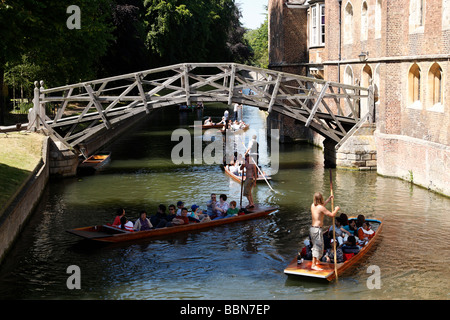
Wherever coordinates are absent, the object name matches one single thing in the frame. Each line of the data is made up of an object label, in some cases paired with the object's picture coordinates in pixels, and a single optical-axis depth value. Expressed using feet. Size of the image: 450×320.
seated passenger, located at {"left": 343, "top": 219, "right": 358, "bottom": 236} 48.11
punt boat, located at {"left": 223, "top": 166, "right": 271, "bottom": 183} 72.79
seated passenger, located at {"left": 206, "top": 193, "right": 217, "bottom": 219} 56.03
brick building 63.52
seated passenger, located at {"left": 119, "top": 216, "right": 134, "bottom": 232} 50.39
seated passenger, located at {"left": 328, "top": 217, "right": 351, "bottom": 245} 44.65
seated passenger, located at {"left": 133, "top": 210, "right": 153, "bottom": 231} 50.65
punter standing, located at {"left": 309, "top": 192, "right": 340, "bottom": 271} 39.55
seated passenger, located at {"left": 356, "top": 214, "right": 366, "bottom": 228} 48.62
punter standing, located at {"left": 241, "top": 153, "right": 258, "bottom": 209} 61.41
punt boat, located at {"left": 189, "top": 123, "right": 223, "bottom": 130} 135.64
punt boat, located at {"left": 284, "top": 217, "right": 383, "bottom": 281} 39.50
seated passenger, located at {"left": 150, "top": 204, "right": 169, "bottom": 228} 51.96
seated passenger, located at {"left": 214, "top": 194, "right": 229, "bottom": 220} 56.08
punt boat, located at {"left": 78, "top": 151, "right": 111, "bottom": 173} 81.15
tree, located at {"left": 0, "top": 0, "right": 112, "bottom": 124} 65.51
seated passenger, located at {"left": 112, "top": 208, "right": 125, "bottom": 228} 50.93
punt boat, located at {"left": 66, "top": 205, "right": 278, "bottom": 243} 48.39
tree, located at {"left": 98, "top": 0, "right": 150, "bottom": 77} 146.20
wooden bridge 76.43
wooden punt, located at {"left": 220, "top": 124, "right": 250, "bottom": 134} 128.47
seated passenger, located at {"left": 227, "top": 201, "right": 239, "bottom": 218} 56.44
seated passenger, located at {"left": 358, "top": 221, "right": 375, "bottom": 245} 46.82
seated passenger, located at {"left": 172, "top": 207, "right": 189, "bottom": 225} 52.49
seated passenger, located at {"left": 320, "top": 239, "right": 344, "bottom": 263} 41.42
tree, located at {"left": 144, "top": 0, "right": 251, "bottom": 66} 172.35
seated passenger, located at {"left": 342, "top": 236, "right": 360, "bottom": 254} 44.04
